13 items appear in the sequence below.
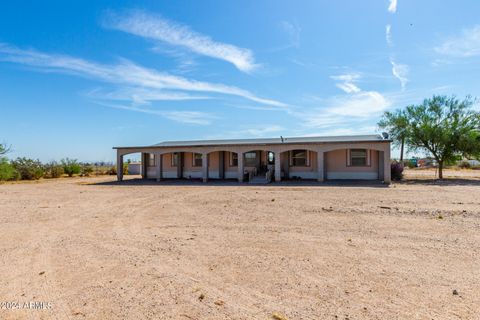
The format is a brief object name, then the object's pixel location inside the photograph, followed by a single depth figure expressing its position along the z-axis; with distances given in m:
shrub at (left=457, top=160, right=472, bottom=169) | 46.83
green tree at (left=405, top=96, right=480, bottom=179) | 22.42
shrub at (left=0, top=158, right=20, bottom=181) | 25.16
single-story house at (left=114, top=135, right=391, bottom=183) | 20.39
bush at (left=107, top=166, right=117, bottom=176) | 36.17
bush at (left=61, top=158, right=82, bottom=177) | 32.78
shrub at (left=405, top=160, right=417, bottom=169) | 49.29
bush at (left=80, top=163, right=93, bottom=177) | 34.09
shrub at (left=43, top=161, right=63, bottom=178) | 30.76
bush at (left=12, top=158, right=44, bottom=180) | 28.20
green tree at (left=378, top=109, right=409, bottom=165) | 24.78
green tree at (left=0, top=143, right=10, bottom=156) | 25.42
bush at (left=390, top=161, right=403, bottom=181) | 22.81
